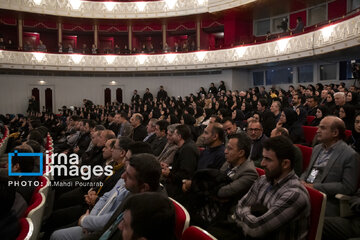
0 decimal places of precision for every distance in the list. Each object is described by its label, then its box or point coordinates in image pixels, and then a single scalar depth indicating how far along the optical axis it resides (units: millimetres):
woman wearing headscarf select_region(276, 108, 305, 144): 4418
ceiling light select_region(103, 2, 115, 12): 15461
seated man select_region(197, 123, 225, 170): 2945
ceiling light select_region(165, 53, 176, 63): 15128
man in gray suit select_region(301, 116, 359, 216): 2307
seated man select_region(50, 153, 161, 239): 1900
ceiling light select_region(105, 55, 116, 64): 15539
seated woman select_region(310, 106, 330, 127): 4891
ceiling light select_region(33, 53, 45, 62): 14445
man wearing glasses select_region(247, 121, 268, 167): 3584
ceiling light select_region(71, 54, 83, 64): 15094
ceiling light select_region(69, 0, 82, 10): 15016
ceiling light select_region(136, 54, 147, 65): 15508
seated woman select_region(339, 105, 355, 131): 4182
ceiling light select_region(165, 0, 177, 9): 15148
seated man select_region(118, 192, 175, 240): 1125
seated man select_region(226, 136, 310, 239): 1723
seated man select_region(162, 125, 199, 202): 3035
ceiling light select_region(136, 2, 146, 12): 15526
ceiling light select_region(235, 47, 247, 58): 13125
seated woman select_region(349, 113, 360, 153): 3228
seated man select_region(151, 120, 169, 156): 4275
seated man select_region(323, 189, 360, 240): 2057
